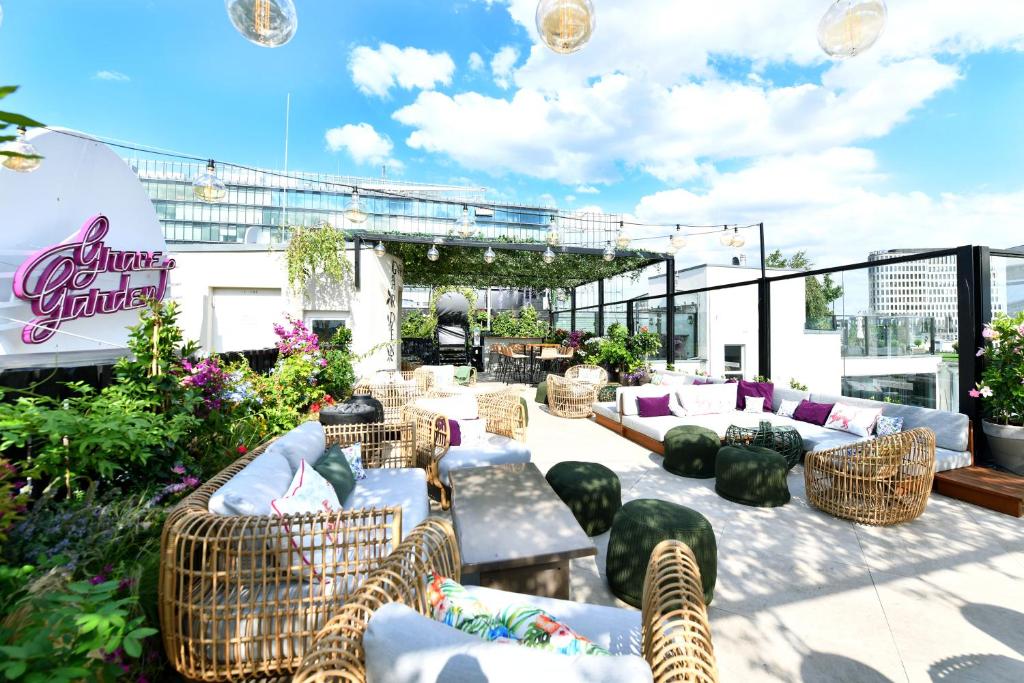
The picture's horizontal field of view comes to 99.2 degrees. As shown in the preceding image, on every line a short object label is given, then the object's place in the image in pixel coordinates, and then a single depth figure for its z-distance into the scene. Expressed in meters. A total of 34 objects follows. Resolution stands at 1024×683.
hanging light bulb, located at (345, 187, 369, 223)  7.53
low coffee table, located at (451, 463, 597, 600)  2.45
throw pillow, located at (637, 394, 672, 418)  7.06
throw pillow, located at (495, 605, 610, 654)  1.34
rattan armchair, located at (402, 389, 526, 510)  4.51
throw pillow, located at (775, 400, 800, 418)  6.74
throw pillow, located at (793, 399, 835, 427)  6.19
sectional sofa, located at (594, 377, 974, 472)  4.98
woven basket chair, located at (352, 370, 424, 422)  7.15
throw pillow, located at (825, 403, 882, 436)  5.60
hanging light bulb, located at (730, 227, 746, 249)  9.51
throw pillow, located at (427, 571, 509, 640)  1.46
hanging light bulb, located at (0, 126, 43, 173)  4.13
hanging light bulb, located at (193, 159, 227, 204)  5.71
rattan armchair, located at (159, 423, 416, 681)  1.99
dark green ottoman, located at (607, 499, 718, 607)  2.82
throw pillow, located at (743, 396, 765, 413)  7.17
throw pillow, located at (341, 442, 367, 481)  3.83
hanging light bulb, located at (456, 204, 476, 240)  9.45
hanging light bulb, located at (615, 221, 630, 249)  9.55
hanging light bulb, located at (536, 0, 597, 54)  2.72
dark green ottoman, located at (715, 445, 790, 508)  4.35
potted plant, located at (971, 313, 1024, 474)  4.77
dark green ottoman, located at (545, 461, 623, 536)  3.77
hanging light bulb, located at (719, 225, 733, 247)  9.46
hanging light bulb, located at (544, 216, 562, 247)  10.67
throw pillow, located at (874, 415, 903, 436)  5.28
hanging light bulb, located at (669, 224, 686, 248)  9.26
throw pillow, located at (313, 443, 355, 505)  3.19
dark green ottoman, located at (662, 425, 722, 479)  5.23
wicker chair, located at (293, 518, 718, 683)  1.26
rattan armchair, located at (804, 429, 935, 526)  3.87
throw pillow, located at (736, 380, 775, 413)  7.29
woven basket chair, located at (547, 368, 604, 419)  8.96
